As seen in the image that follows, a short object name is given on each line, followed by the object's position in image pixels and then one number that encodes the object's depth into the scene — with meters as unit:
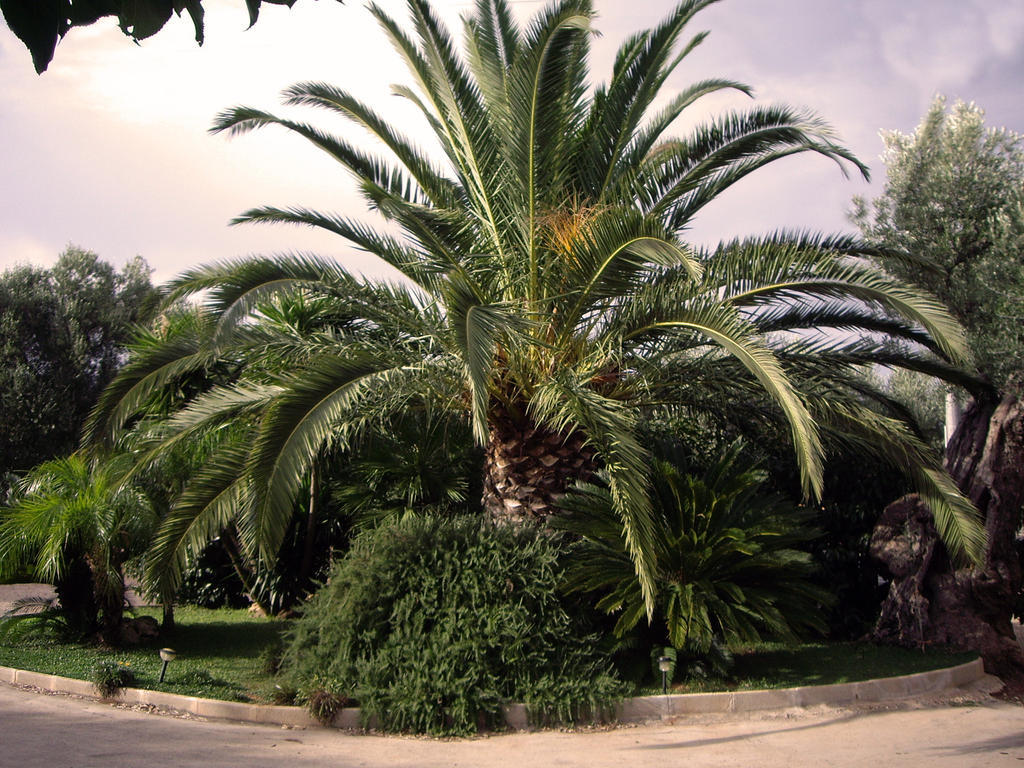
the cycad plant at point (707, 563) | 8.30
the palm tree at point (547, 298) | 8.05
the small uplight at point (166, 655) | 7.91
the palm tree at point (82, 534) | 9.72
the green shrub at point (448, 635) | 7.43
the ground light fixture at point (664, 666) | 7.64
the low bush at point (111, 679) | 7.96
